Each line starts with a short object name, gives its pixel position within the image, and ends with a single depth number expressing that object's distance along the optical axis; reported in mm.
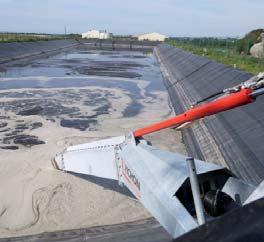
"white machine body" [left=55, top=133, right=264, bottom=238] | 2364
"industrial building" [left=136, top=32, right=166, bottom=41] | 59000
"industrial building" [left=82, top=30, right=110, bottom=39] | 61809
